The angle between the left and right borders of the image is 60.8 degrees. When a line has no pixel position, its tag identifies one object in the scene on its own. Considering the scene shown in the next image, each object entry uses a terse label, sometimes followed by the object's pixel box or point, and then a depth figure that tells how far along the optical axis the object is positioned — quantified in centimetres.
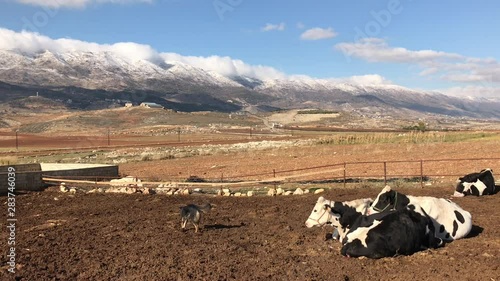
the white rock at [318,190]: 1982
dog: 1275
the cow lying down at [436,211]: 1102
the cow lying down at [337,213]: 1128
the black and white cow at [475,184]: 1761
